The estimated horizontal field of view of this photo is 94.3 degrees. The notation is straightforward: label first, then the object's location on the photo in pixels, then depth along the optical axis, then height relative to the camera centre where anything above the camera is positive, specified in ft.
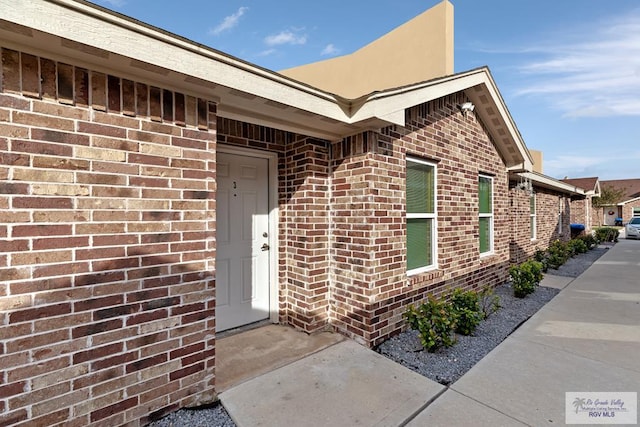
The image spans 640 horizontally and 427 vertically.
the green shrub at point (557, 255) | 25.99 -4.12
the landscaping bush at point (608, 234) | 51.18 -4.36
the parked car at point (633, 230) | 57.93 -4.00
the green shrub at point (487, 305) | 14.37 -4.98
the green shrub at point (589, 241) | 39.79 -4.40
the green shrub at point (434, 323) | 10.89 -4.25
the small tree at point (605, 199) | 92.22 +3.39
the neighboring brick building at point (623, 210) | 102.12 -0.18
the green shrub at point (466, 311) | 12.31 -4.24
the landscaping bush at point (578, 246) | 34.69 -4.36
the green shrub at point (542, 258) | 25.33 -4.43
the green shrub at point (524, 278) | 17.60 -4.09
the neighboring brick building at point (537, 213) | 25.55 -0.26
